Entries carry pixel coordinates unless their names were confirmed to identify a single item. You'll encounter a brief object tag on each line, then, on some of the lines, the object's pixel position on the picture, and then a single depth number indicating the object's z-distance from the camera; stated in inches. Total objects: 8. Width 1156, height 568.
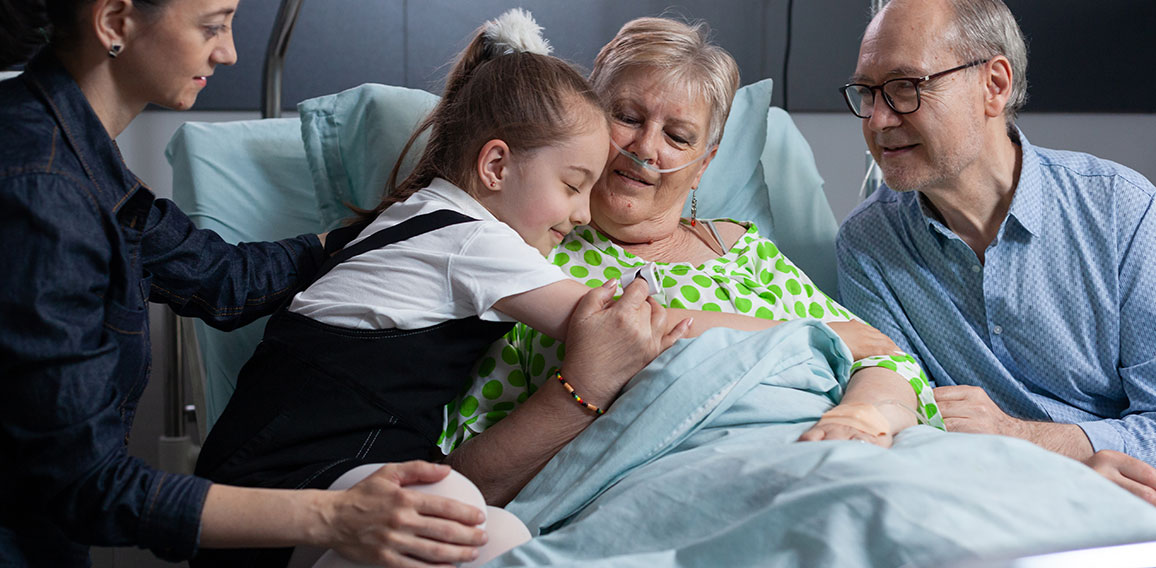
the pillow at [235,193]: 68.9
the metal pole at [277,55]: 82.7
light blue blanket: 35.6
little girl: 48.9
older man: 70.2
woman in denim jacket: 36.9
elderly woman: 55.2
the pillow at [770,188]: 83.5
